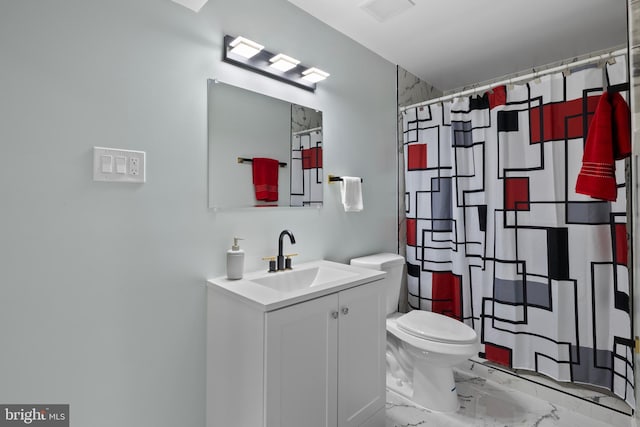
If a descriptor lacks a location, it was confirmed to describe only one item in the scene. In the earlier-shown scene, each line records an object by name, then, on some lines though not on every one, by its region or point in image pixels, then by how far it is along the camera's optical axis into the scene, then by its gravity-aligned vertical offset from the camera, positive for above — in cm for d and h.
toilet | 178 -76
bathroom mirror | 151 +39
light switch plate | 118 +21
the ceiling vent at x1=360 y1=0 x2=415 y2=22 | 180 +124
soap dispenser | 146 -20
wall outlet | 125 +22
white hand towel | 209 +17
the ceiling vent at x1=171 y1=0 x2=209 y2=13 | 130 +90
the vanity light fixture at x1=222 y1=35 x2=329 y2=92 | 152 +83
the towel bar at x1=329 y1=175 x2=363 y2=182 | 207 +27
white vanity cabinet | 118 -60
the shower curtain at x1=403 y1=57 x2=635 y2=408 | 183 -9
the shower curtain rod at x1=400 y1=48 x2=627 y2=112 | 173 +90
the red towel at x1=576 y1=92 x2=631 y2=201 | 156 +35
